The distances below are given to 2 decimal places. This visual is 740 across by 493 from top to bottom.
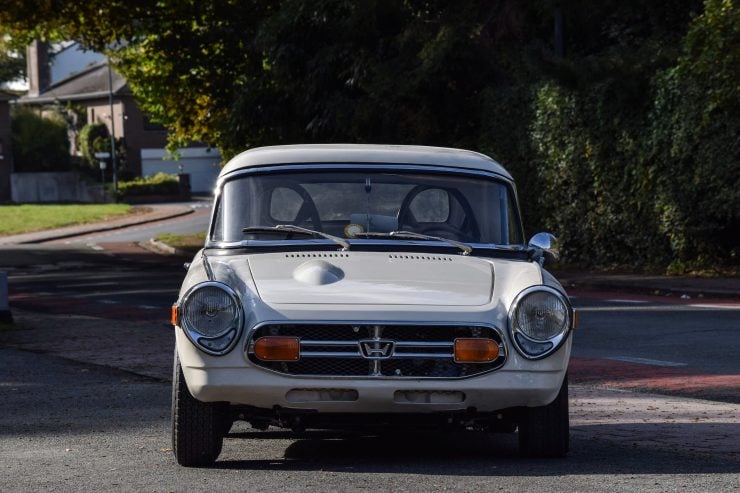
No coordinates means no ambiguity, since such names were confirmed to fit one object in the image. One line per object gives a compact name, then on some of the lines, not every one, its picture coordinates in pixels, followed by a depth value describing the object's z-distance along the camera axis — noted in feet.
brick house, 309.63
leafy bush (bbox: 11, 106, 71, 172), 310.65
